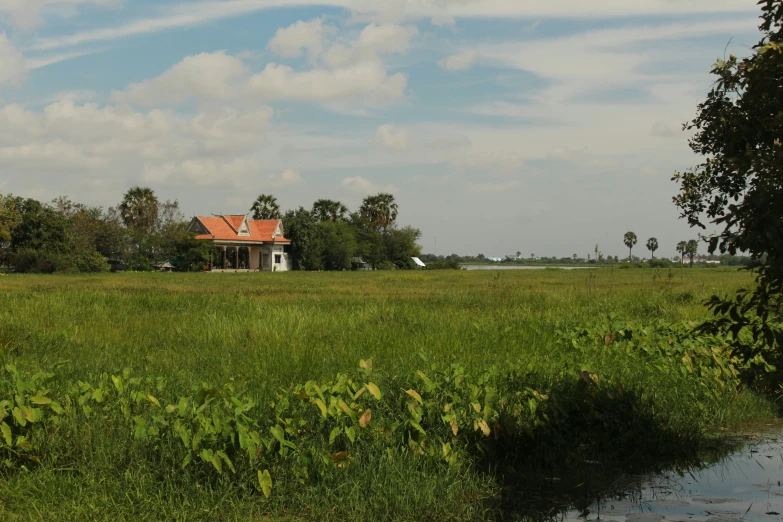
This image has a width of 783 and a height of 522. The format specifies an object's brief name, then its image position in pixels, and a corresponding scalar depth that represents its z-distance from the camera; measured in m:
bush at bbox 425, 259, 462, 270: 74.71
